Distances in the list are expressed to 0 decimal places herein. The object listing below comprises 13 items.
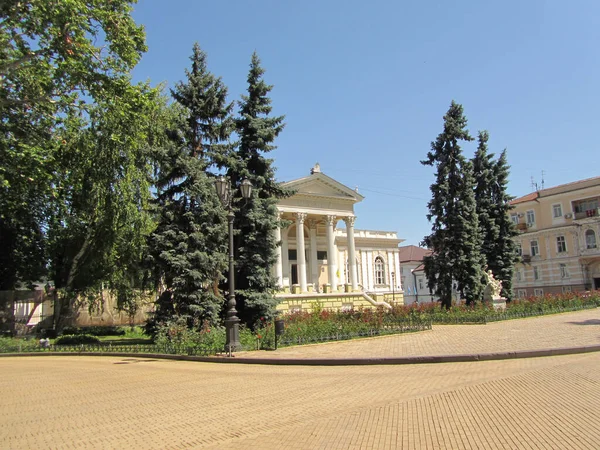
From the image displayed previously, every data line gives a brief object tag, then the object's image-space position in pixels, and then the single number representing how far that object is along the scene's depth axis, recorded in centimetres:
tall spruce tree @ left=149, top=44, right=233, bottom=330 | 2028
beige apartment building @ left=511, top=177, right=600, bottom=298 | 5169
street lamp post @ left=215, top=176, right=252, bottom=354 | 1509
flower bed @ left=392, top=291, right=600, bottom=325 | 2456
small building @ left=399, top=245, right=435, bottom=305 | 7894
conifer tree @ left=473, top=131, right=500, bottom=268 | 3719
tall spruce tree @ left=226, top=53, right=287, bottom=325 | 2264
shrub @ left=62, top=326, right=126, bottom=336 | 3109
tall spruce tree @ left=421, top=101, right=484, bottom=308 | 3061
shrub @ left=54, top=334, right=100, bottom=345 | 2325
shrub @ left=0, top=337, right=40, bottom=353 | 2194
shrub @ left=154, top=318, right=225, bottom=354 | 1583
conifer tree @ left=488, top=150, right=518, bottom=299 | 3684
